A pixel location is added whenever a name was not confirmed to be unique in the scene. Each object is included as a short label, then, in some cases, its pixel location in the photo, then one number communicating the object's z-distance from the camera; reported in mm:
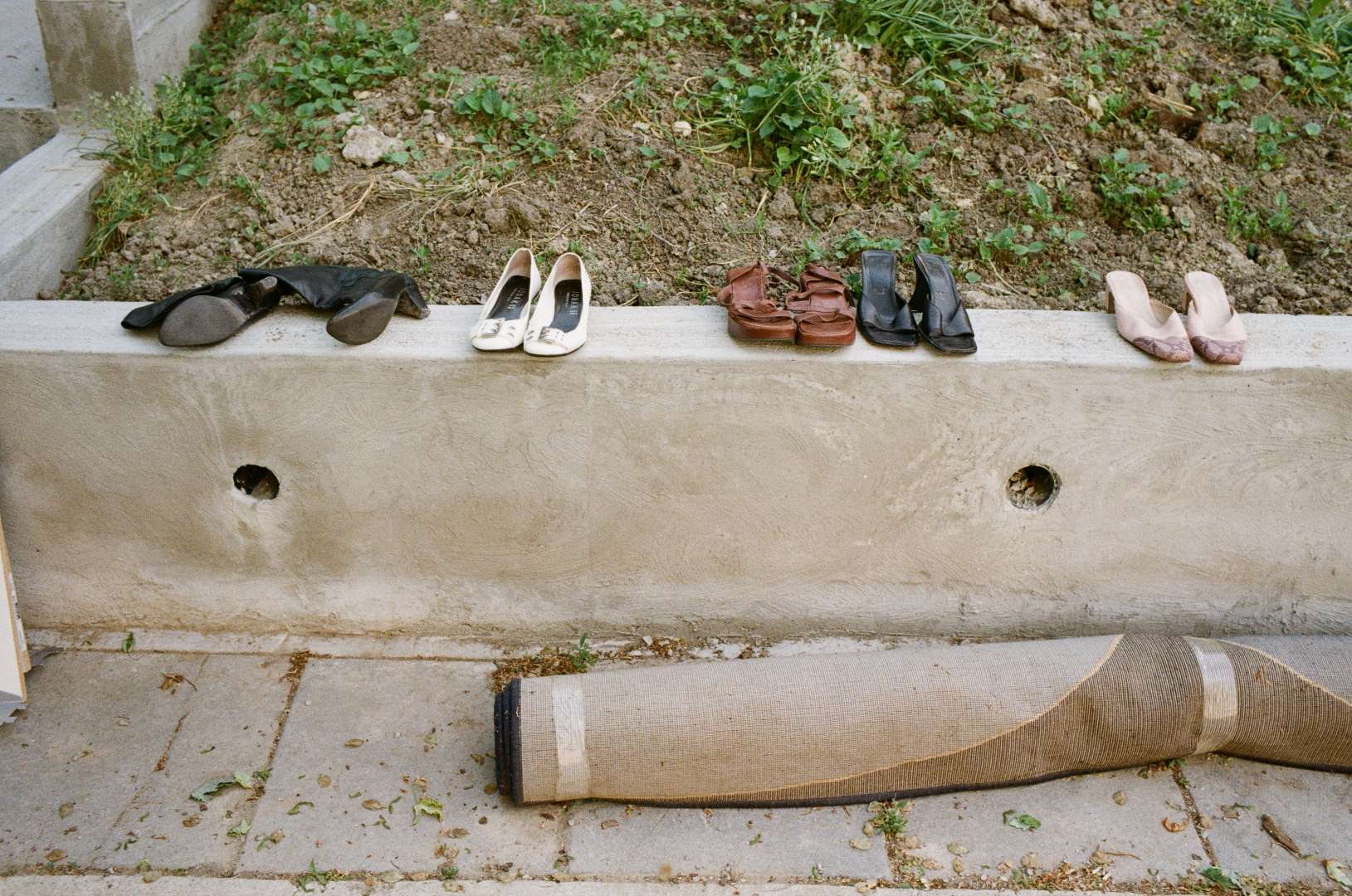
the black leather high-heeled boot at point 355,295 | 2671
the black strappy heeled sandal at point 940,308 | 2713
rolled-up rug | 2578
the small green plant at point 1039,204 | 3492
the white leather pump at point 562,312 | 2686
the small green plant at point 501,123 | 3619
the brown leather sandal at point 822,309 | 2678
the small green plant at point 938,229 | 3387
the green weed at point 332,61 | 3779
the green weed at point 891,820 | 2586
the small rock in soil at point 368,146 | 3621
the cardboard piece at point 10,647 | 2796
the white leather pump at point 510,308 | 2682
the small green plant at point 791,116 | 3543
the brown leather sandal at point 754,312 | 2689
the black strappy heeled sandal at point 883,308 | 2752
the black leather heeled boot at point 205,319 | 2666
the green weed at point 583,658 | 3068
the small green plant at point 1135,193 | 3494
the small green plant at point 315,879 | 2443
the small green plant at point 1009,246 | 3354
